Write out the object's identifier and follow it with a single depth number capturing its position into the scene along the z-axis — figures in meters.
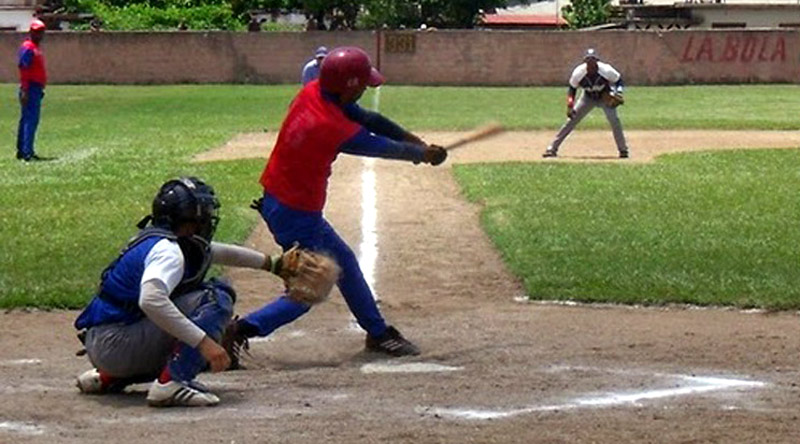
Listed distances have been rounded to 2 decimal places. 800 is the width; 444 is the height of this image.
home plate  9.21
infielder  24.16
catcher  7.88
